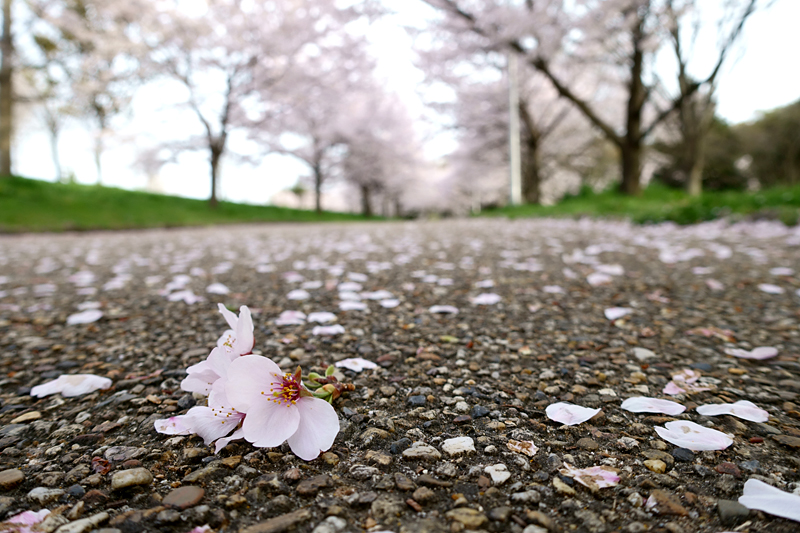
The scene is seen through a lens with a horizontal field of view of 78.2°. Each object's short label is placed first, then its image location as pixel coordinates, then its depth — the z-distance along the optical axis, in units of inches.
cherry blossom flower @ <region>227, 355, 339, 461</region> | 4.6
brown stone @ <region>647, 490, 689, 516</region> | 4.0
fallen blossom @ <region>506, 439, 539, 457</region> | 4.8
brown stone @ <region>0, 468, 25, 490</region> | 4.3
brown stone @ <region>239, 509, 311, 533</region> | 3.9
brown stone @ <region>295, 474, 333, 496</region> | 4.3
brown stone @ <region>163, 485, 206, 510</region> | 4.1
